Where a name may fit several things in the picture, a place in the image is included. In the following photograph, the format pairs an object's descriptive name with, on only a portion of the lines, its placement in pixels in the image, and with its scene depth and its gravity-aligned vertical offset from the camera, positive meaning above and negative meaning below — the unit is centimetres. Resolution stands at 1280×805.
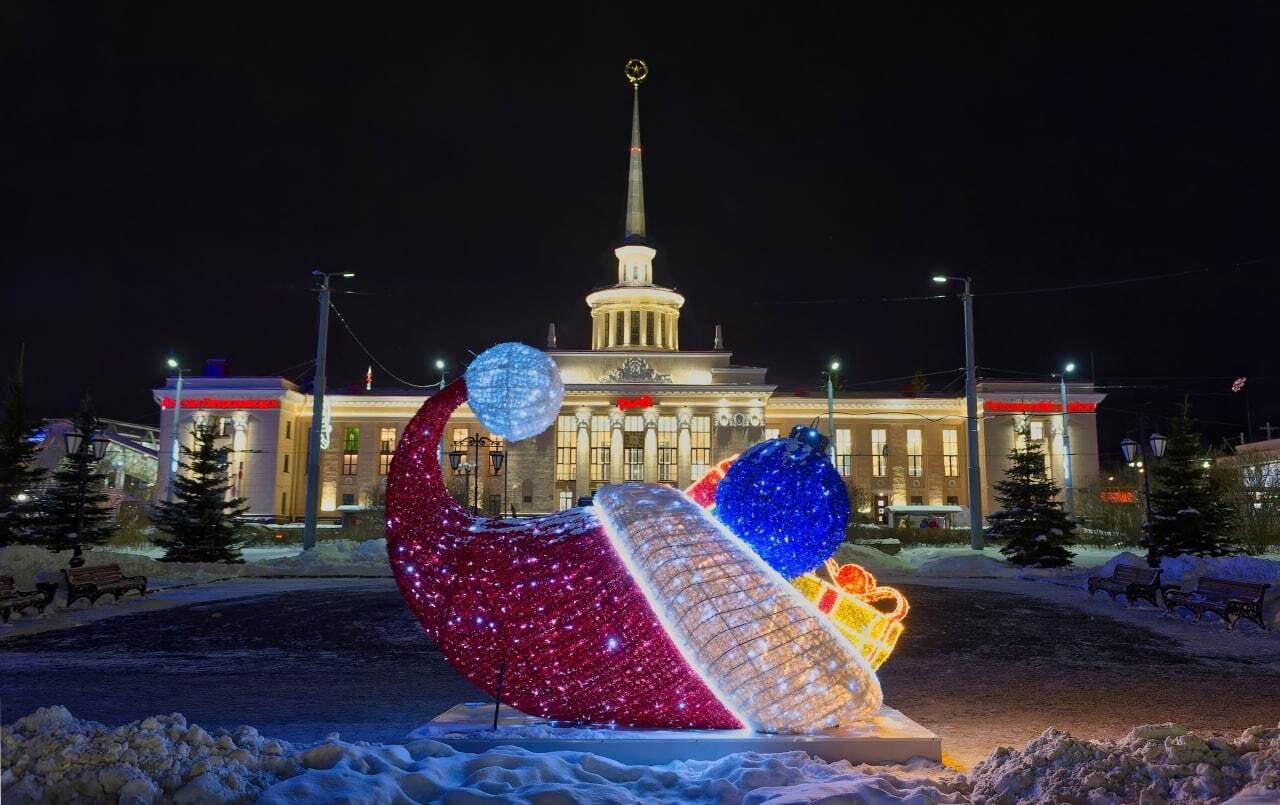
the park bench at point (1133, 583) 1405 -146
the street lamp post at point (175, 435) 4337 +280
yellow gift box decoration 522 -74
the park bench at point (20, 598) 1153 -152
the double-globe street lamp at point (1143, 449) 1759 +104
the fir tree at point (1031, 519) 2292 -63
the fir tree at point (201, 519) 2205 -77
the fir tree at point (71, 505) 2047 -39
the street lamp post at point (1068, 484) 3856 +60
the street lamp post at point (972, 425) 2566 +212
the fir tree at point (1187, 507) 2136 -23
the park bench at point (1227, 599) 1130 -139
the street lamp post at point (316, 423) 2342 +185
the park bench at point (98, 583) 1327 -151
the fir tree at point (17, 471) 1959 +45
